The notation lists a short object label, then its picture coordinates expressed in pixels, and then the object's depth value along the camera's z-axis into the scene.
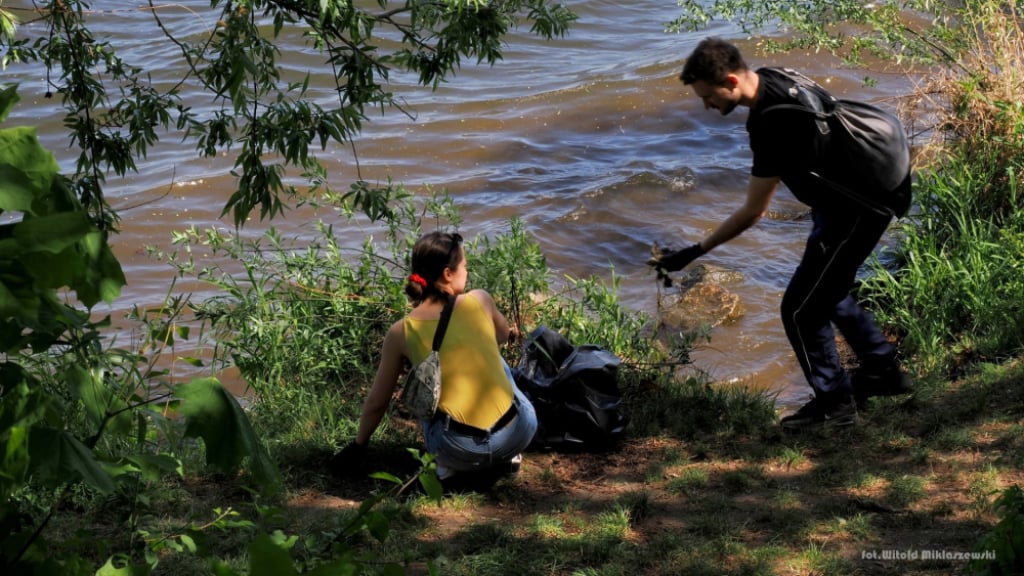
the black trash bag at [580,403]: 10.41
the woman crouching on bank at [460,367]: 9.50
